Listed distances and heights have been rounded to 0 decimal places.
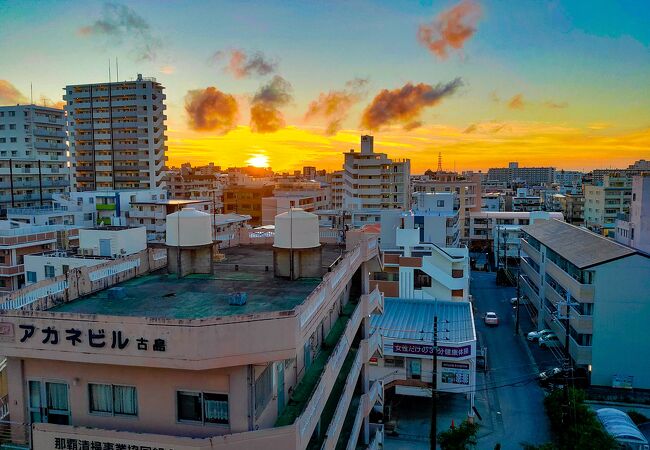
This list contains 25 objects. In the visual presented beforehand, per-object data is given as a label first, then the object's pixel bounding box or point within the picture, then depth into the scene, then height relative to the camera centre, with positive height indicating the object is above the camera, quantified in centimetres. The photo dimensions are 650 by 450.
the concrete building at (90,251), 3550 -487
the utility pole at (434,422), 2208 -1058
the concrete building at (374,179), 8606 +94
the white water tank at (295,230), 1641 -149
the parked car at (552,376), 3528 -1358
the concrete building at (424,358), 3102 -1075
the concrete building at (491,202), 11531 -387
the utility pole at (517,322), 4690 -1279
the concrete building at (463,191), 9162 -114
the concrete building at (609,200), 9775 -274
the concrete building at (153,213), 5873 -349
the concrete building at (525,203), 12479 -440
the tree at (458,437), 2398 -1197
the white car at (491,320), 4834 -1282
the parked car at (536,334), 4341 -1283
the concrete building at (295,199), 8291 -256
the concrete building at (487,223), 8644 -659
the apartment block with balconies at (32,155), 6638 +422
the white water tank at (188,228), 1633 -146
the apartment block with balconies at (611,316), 3416 -892
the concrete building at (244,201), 9919 -335
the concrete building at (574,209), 11612 -539
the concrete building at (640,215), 4779 -284
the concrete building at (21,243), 4031 -504
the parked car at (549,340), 4159 -1279
